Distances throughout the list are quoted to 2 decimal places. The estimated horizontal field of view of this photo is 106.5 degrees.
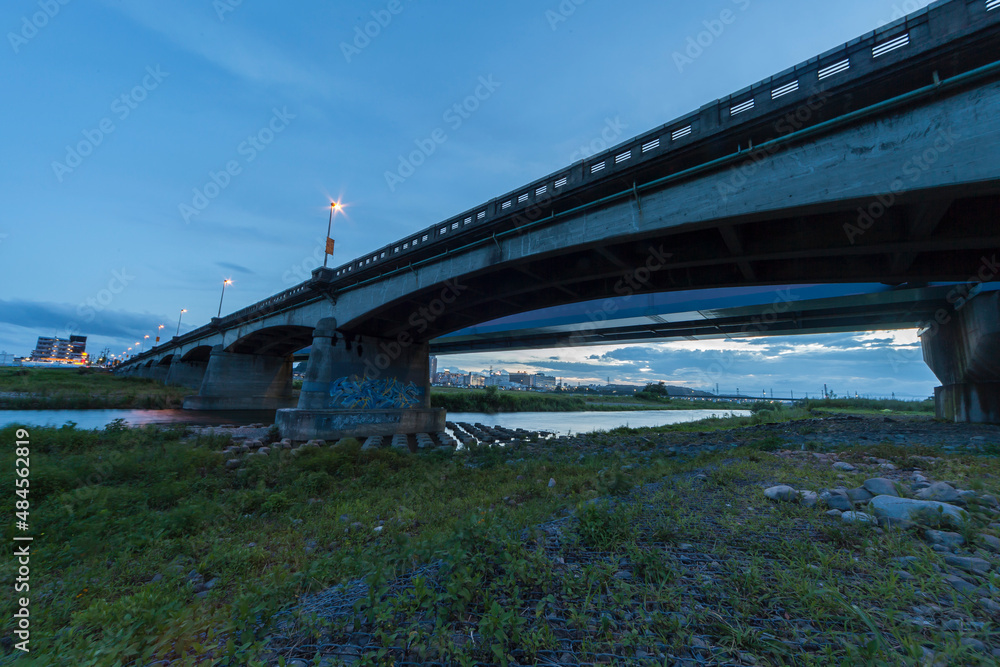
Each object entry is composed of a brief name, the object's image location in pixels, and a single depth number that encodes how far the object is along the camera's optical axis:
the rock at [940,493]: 4.92
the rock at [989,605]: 2.71
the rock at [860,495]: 5.18
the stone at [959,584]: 2.96
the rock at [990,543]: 3.63
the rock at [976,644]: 2.35
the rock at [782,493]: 5.48
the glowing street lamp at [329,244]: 23.17
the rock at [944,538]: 3.71
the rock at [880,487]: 5.30
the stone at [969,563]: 3.29
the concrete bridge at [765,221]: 7.61
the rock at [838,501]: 4.89
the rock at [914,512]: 4.11
